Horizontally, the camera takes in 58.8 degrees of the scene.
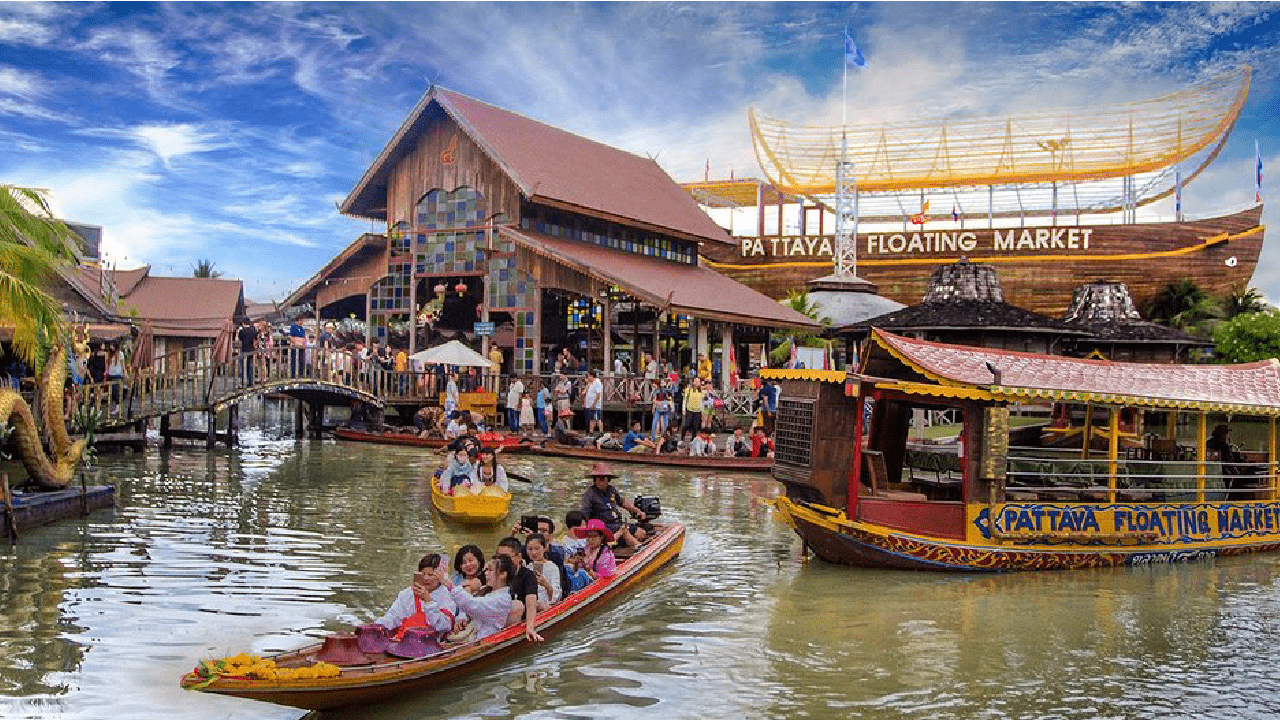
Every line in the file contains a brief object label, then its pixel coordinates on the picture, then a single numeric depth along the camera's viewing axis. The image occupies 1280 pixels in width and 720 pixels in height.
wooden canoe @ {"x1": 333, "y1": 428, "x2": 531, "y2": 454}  25.78
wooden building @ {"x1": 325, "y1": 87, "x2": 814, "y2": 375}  29.83
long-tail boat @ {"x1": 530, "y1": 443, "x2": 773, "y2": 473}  23.69
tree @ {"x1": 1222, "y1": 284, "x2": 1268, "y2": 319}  36.75
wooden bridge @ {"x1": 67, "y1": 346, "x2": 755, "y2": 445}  23.34
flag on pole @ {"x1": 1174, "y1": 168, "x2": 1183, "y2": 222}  39.47
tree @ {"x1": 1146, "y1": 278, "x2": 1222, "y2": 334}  36.50
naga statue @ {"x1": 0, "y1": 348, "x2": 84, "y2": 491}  14.82
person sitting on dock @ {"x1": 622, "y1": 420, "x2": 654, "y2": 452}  25.06
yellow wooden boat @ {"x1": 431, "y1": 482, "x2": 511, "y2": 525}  15.63
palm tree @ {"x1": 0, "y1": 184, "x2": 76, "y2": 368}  13.84
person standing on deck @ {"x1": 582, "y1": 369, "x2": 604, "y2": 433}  28.16
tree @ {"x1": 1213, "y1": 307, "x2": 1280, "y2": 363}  30.75
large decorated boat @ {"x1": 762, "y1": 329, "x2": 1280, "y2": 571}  13.09
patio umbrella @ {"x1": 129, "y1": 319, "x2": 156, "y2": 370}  24.94
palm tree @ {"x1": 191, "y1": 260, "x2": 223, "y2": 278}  71.38
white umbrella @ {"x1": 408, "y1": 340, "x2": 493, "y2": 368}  28.80
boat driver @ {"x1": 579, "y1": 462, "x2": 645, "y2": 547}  13.56
